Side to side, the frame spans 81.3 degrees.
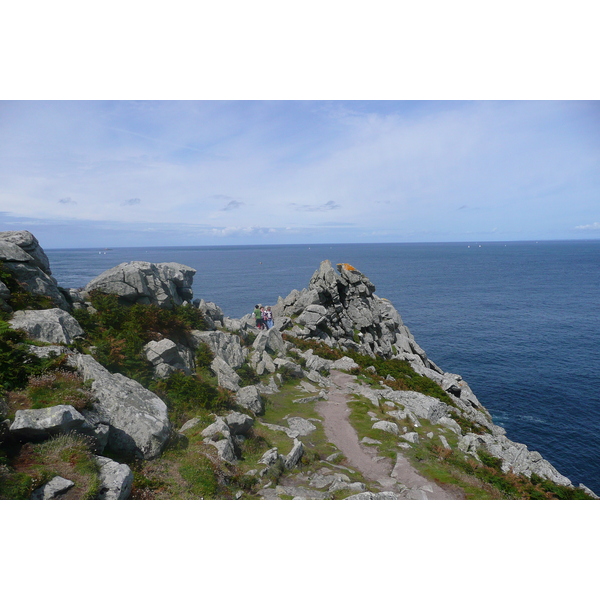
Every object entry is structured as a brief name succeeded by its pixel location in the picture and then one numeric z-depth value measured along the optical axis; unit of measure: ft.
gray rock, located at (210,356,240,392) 71.20
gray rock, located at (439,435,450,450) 63.46
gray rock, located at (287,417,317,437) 60.39
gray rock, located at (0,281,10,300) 55.47
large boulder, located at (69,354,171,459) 40.55
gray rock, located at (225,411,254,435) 53.47
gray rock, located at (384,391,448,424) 77.15
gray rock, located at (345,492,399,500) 41.02
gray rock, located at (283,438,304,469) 48.83
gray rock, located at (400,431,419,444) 60.85
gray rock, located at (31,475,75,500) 29.43
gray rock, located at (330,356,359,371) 102.46
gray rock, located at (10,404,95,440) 33.19
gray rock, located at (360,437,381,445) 58.80
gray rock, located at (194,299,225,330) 93.72
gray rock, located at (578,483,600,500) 77.26
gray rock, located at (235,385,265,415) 65.72
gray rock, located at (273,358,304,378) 87.29
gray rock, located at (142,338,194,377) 62.28
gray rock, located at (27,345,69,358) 46.50
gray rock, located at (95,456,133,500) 31.71
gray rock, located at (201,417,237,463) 46.37
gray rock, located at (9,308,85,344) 52.26
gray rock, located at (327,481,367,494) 43.81
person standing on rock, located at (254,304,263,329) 121.08
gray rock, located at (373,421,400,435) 63.28
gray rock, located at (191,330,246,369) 79.82
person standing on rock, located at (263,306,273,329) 125.57
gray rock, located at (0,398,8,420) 33.87
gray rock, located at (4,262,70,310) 60.77
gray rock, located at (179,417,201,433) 51.68
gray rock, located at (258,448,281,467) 47.85
